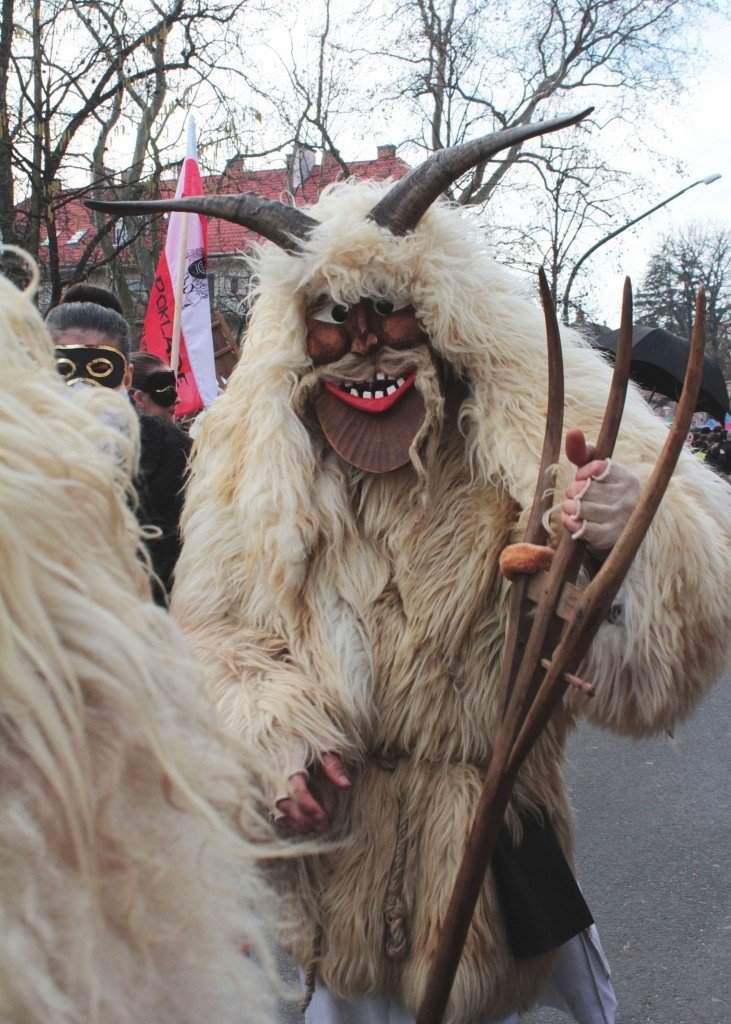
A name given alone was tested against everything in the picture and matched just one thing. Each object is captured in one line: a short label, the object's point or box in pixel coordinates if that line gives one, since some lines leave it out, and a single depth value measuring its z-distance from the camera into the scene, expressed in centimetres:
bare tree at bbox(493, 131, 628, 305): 1830
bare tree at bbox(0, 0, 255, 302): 797
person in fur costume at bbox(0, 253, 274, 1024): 63
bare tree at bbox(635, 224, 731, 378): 3459
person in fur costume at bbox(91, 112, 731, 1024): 185
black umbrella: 548
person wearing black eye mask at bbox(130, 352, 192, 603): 284
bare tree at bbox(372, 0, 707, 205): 1752
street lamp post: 1521
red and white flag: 478
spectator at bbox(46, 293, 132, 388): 227
